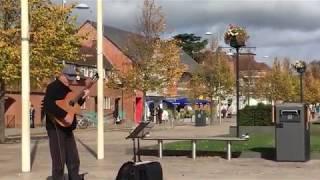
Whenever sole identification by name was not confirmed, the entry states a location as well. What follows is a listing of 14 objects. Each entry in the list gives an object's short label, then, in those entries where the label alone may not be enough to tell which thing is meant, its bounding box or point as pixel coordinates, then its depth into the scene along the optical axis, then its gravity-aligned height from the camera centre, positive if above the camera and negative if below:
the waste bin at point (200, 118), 49.54 -1.81
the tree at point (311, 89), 86.31 +0.54
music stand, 11.40 -0.63
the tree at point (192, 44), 117.00 +8.97
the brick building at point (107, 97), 49.44 -0.17
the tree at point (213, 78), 60.53 +1.45
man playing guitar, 10.43 -0.53
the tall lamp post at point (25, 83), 13.41 +0.25
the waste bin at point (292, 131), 15.50 -0.89
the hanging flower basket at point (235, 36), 23.41 +2.04
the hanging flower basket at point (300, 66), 40.19 +1.65
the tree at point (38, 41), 23.48 +1.99
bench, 16.38 -1.19
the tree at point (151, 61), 41.41 +2.14
